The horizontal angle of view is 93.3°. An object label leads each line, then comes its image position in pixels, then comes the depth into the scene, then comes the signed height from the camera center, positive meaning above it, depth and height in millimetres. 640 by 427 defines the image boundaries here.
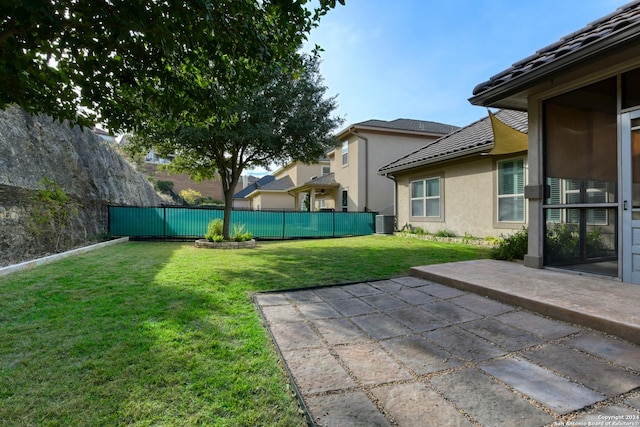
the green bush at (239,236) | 10289 -772
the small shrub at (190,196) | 31486 +1856
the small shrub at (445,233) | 10238 -681
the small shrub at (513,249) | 5754 -683
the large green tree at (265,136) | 9055 +2412
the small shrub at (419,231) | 11459 -674
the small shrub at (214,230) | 10020 -565
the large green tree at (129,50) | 2115 +1437
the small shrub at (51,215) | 6664 -28
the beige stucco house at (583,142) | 3766 +1049
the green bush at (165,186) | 30547 +2811
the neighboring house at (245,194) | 36875 +2555
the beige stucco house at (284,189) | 25438 +2254
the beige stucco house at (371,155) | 16109 +3209
